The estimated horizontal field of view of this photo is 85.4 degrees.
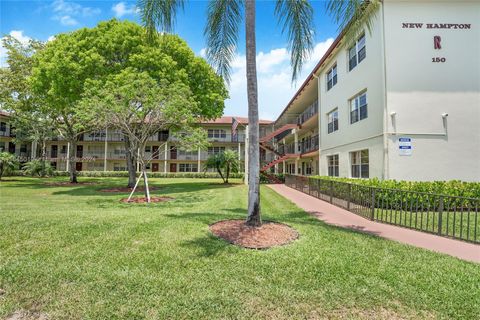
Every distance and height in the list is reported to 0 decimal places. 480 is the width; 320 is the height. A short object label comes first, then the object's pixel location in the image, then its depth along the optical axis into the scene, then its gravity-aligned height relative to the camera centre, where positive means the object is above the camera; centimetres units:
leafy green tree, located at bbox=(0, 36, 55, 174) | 2478 +824
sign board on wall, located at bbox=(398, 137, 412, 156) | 1174 +98
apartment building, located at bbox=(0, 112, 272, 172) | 4156 +289
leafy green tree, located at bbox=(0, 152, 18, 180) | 2644 +29
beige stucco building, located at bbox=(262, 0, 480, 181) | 1180 +357
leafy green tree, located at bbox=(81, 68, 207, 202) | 1171 +281
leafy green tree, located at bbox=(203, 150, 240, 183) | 2484 +56
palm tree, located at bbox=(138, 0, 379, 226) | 632 +379
